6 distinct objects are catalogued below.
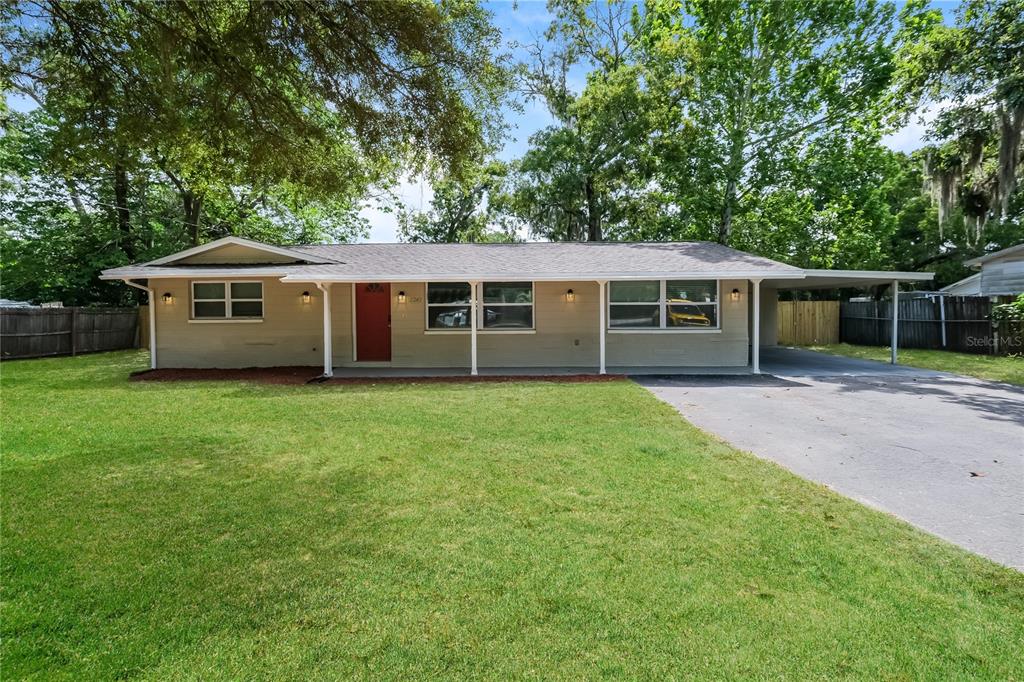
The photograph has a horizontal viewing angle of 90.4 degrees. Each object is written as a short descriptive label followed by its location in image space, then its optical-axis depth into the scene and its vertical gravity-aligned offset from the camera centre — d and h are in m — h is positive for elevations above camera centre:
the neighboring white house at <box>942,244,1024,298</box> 13.55 +1.42
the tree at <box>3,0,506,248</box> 4.83 +2.61
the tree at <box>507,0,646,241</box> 20.08 +7.92
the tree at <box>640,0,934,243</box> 16.67 +8.49
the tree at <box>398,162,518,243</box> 26.89 +5.81
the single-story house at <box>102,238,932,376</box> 11.48 +0.30
